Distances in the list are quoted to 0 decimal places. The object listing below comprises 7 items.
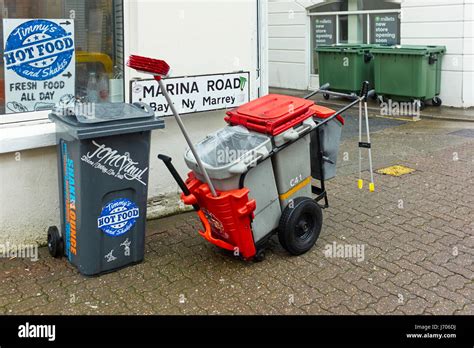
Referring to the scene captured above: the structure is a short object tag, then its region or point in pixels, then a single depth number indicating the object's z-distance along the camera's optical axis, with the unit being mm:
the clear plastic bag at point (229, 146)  4176
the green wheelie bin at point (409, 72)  11094
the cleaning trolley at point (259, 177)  4105
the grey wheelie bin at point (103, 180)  4051
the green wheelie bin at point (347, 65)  12367
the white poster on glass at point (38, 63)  4750
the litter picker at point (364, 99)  4819
